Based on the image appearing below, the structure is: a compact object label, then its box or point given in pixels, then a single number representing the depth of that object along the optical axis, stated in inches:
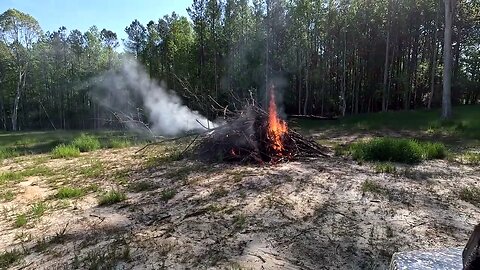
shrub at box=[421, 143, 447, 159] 279.4
